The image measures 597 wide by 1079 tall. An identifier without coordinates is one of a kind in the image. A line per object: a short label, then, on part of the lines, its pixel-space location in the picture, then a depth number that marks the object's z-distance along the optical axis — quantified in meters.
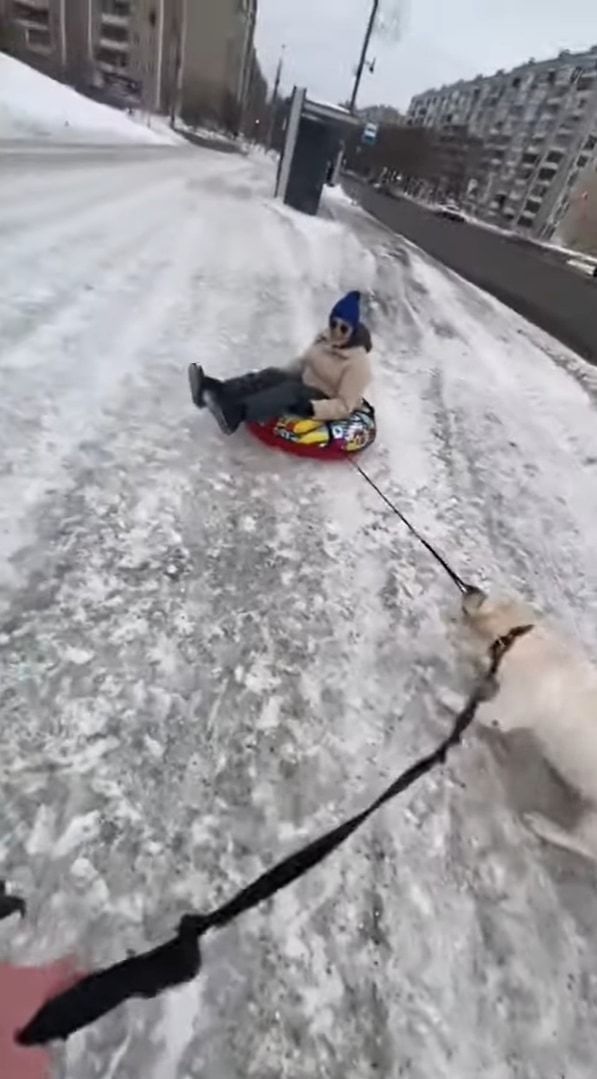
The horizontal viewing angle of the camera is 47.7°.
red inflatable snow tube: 4.47
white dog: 2.32
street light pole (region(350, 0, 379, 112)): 36.25
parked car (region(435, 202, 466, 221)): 40.06
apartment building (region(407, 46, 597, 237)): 75.56
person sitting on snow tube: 4.26
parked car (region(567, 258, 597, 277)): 28.69
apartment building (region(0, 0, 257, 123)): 50.06
